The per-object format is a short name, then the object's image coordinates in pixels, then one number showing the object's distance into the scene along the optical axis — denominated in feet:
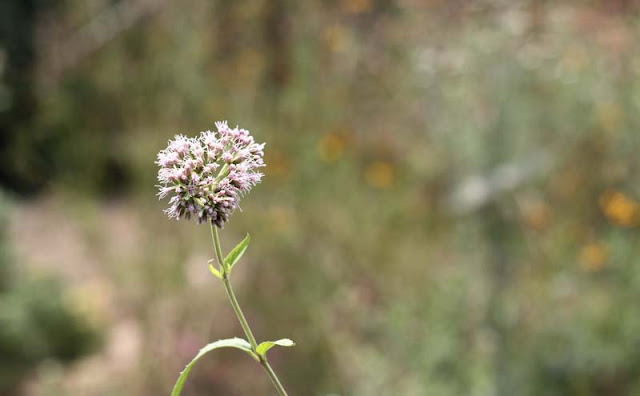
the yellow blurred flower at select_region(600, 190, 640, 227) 11.02
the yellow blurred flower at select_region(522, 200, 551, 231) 12.01
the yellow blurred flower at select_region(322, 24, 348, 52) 12.17
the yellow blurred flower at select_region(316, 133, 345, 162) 12.14
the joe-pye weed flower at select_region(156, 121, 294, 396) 2.36
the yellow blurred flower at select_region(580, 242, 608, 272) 11.07
